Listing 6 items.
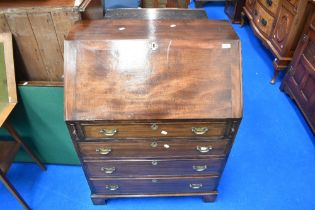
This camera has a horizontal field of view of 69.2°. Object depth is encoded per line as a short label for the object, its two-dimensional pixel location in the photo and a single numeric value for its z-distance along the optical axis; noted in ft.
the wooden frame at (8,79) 4.18
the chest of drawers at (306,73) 6.78
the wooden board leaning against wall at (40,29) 3.96
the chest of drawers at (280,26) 7.57
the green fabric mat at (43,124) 4.55
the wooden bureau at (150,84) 3.44
